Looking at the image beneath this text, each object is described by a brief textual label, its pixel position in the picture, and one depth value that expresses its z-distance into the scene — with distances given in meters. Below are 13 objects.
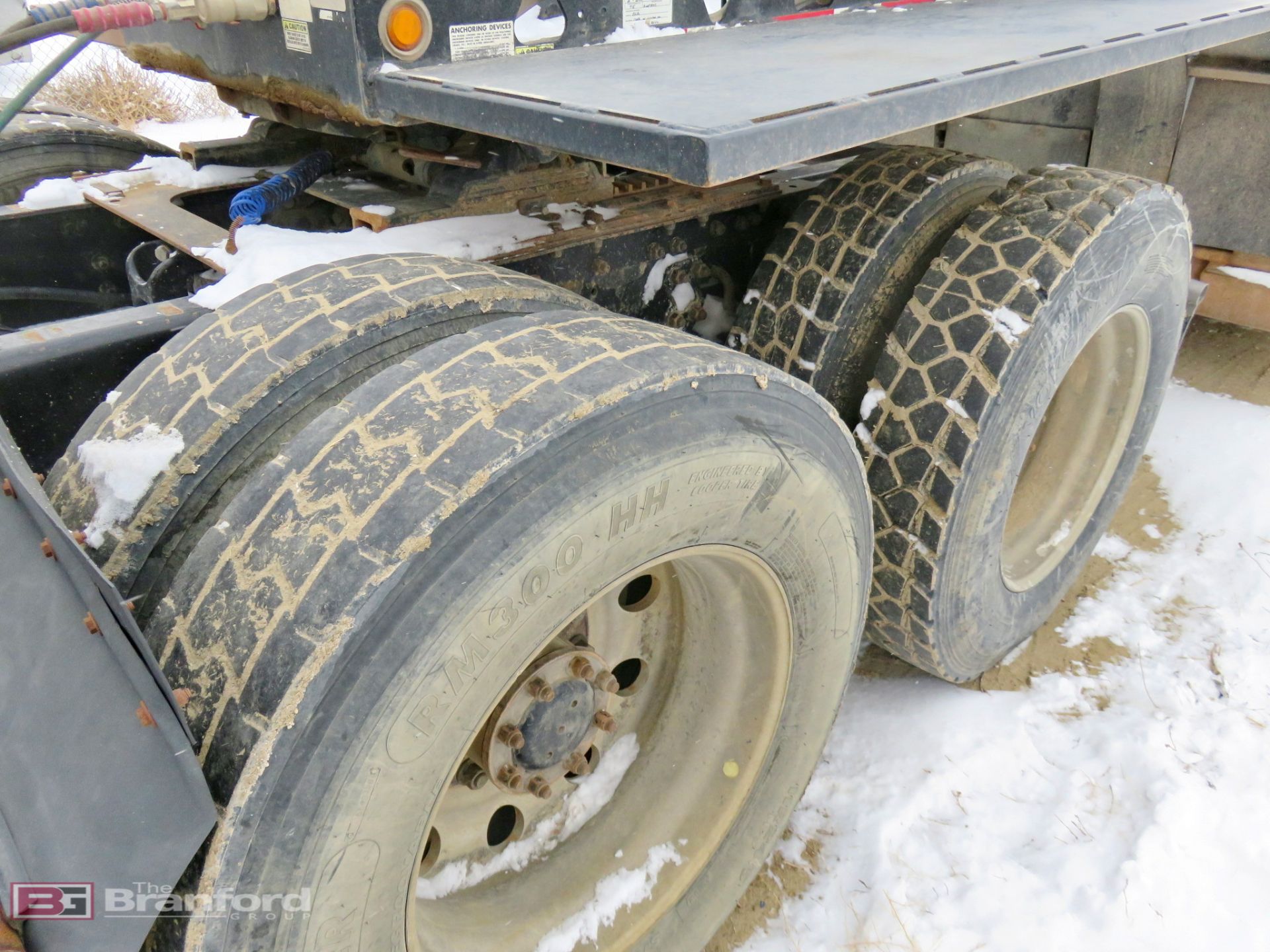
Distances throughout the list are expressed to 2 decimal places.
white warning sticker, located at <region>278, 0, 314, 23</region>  1.74
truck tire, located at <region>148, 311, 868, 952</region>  1.08
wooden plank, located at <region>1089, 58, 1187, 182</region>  3.40
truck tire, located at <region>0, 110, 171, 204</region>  3.11
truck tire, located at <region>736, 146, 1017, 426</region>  2.14
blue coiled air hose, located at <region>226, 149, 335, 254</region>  2.08
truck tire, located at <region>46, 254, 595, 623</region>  1.37
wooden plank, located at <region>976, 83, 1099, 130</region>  3.55
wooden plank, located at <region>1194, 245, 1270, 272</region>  3.76
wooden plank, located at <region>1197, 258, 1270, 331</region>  3.93
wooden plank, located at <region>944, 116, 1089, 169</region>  3.65
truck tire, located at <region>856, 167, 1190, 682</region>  1.99
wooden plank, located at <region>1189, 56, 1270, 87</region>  3.30
